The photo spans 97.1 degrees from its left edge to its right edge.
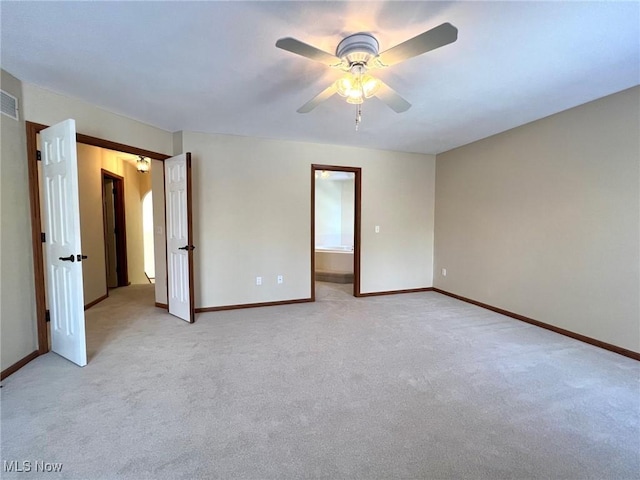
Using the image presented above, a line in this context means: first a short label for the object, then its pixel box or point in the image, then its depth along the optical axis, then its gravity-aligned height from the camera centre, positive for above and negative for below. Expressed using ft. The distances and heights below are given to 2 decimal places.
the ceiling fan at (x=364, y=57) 4.68 +3.17
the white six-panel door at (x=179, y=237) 11.09 -0.58
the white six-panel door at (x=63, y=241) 7.63 -0.53
